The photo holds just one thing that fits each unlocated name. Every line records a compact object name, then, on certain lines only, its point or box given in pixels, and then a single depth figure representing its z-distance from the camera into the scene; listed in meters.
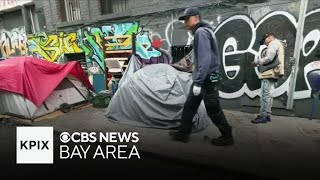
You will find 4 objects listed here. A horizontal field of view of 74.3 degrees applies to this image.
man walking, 3.23
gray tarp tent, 4.18
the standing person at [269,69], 4.03
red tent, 4.89
